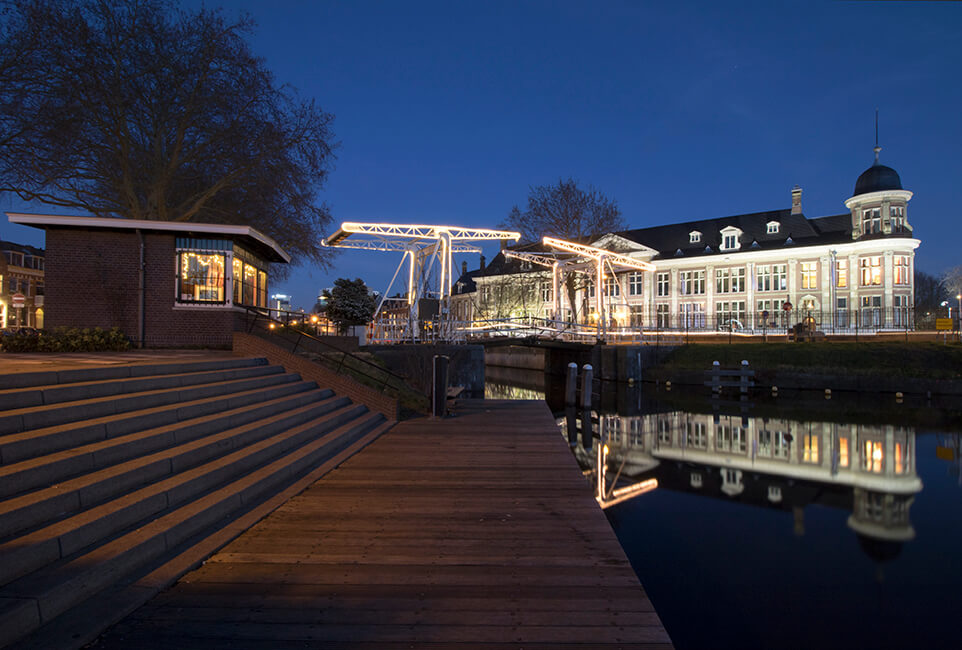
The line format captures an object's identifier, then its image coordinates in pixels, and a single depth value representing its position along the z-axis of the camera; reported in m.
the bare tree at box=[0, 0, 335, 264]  16.39
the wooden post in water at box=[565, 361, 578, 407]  20.83
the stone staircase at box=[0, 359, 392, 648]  3.59
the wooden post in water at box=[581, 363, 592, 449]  19.15
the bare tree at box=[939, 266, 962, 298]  53.78
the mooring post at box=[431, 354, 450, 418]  12.95
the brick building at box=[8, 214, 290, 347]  14.26
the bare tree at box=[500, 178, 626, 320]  38.16
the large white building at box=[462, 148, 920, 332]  39.44
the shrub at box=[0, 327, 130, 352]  12.39
